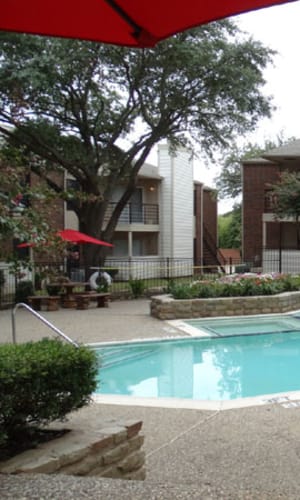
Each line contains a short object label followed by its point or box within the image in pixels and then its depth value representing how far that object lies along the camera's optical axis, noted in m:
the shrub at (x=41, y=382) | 3.33
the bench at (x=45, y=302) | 15.70
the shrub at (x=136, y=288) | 19.34
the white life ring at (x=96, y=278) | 18.41
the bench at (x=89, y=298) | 16.14
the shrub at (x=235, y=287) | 14.59
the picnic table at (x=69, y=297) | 16.58
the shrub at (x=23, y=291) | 16.58
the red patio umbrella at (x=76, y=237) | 15.84
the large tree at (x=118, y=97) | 16.47
